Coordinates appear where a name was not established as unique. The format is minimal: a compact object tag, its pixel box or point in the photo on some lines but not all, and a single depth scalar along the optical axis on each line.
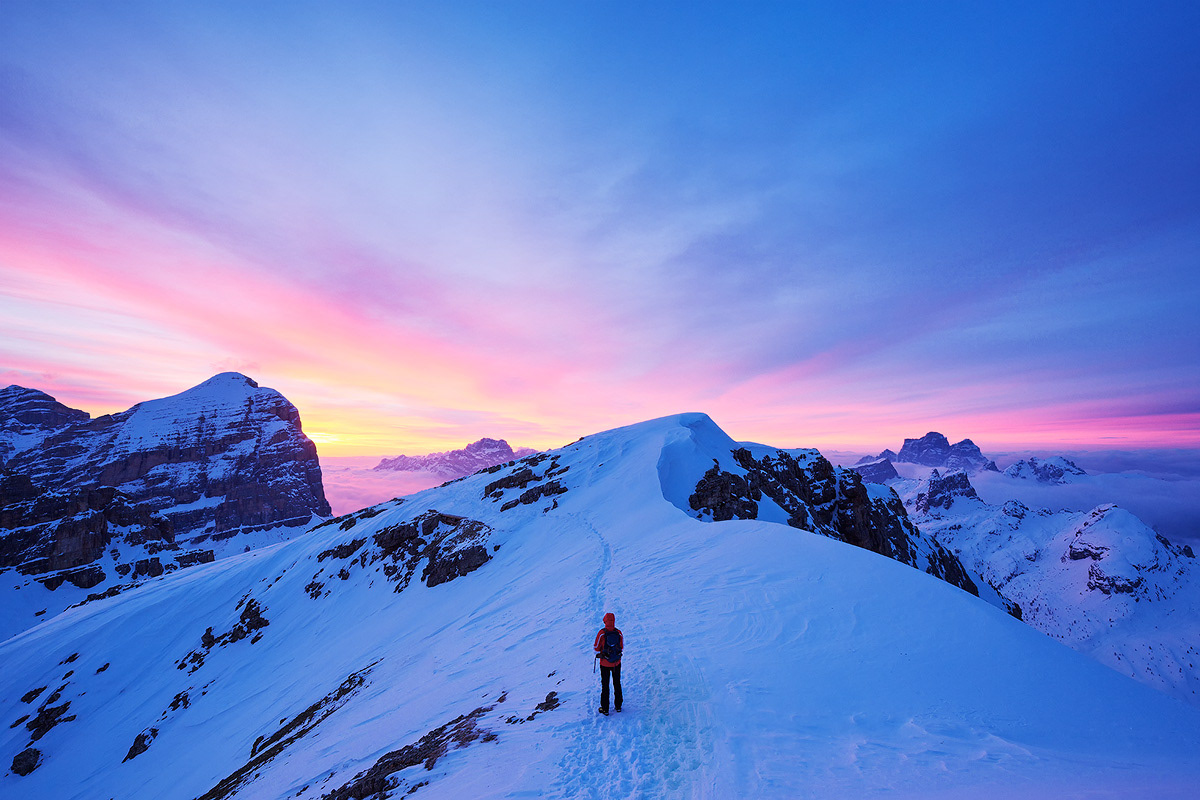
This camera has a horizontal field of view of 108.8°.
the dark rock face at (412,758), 9.08
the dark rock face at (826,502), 39.69
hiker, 8.94
